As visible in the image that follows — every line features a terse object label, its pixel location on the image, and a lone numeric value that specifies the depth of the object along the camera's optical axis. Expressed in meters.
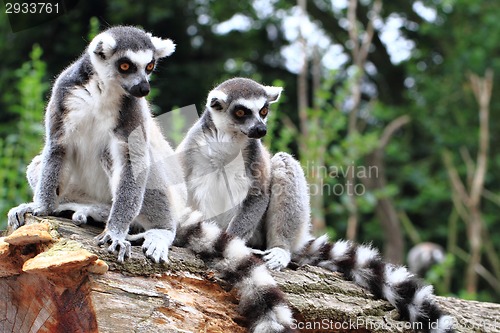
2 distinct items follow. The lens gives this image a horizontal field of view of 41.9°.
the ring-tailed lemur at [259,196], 4.30
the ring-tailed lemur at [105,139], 3.83
